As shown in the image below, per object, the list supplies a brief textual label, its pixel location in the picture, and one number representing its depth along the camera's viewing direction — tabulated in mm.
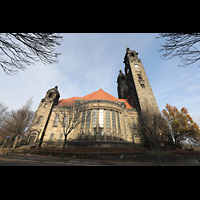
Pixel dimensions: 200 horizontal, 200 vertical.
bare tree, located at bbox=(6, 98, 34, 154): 15440
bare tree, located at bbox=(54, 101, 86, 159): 13815
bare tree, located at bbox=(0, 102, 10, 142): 21122
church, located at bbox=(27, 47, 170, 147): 18719
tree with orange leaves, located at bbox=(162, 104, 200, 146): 22125
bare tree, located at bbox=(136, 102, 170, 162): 14274
